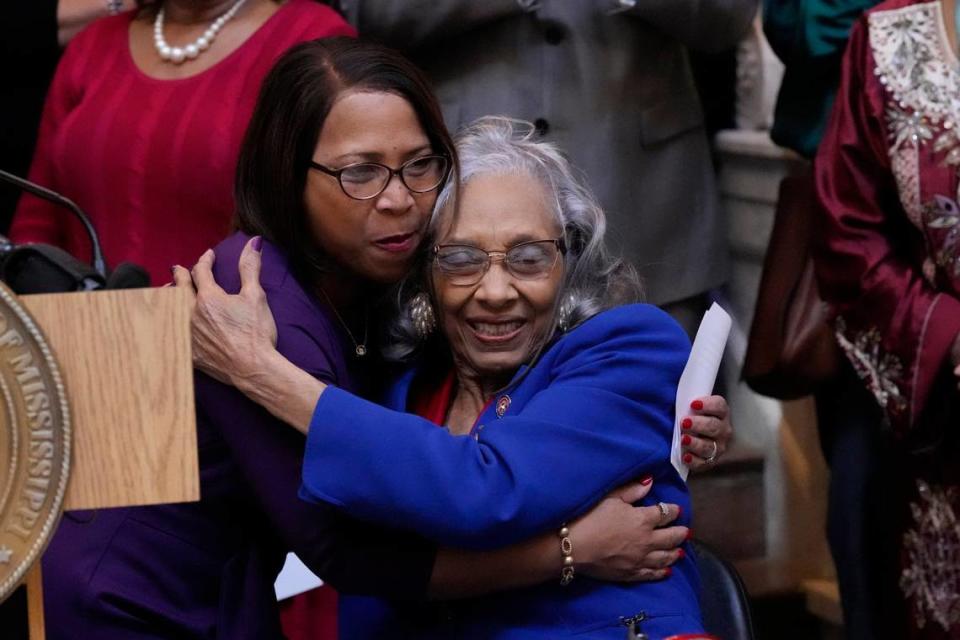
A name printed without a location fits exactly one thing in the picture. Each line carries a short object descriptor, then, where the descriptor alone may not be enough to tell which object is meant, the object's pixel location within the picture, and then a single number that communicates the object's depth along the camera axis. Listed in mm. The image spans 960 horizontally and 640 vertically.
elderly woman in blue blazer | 4172
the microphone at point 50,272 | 4559
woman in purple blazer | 4312
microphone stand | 4216
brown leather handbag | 6918
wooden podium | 3467
